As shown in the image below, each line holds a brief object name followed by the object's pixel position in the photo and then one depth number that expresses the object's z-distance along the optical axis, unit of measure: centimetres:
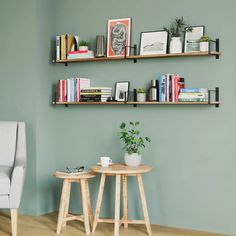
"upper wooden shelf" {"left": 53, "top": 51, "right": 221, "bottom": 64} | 436
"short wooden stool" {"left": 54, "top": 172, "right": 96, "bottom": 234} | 452
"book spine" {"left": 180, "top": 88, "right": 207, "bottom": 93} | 439
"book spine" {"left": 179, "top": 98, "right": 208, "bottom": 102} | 437
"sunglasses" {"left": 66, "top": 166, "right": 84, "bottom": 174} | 461
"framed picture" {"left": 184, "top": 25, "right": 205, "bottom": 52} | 446
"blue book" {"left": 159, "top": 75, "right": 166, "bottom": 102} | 455
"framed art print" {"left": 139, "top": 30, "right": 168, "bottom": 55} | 463
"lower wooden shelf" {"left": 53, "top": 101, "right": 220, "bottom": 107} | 440
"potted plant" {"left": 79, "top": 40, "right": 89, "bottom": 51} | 500
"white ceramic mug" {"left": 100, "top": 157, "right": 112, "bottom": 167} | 454
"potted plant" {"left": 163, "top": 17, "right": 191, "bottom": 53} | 451
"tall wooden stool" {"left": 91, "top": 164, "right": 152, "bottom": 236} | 432
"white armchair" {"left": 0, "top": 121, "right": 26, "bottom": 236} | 440
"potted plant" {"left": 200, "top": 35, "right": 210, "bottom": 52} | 434
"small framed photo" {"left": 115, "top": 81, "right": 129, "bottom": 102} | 482
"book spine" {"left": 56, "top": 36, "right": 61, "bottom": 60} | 514
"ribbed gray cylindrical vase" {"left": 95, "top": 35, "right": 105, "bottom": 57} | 491
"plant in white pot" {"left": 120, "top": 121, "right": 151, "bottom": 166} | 453
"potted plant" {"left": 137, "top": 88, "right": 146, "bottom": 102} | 468
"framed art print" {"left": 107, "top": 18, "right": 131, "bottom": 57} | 484
